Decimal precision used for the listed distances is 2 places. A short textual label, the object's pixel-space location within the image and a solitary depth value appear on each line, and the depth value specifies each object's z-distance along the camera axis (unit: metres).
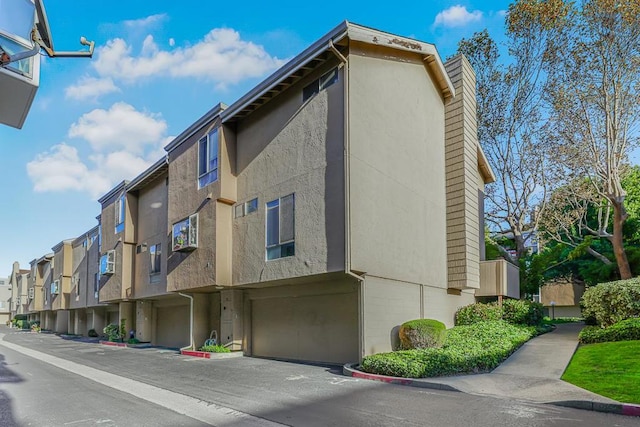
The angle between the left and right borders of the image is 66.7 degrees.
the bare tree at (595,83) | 19.55
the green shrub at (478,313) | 18.30
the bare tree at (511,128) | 25.77
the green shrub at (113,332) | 27.83
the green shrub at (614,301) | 14.66
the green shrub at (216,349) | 17.69
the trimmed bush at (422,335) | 13.54
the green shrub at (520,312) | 18.59
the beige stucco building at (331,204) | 13.73
